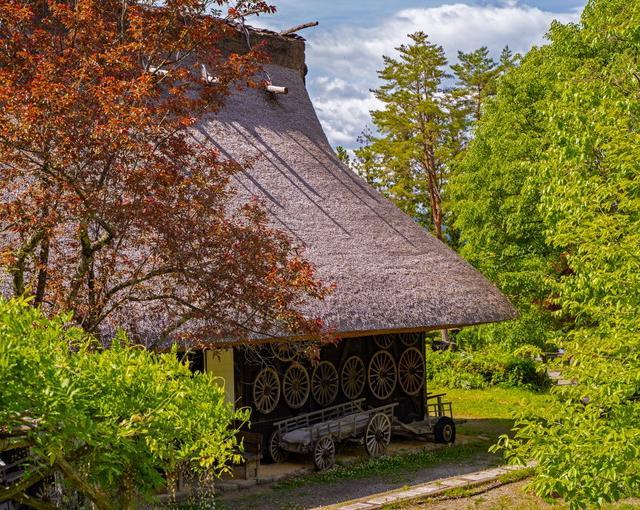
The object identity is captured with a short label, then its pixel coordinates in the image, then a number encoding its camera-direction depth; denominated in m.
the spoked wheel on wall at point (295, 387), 15.48
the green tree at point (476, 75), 41.56
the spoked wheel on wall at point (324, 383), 16.05
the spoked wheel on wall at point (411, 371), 17.92
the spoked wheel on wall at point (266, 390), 14.88
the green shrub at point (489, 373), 25.39
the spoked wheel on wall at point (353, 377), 16.61
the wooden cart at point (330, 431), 14.45
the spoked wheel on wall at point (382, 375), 17.22
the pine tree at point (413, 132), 36.88
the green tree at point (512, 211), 20.39
